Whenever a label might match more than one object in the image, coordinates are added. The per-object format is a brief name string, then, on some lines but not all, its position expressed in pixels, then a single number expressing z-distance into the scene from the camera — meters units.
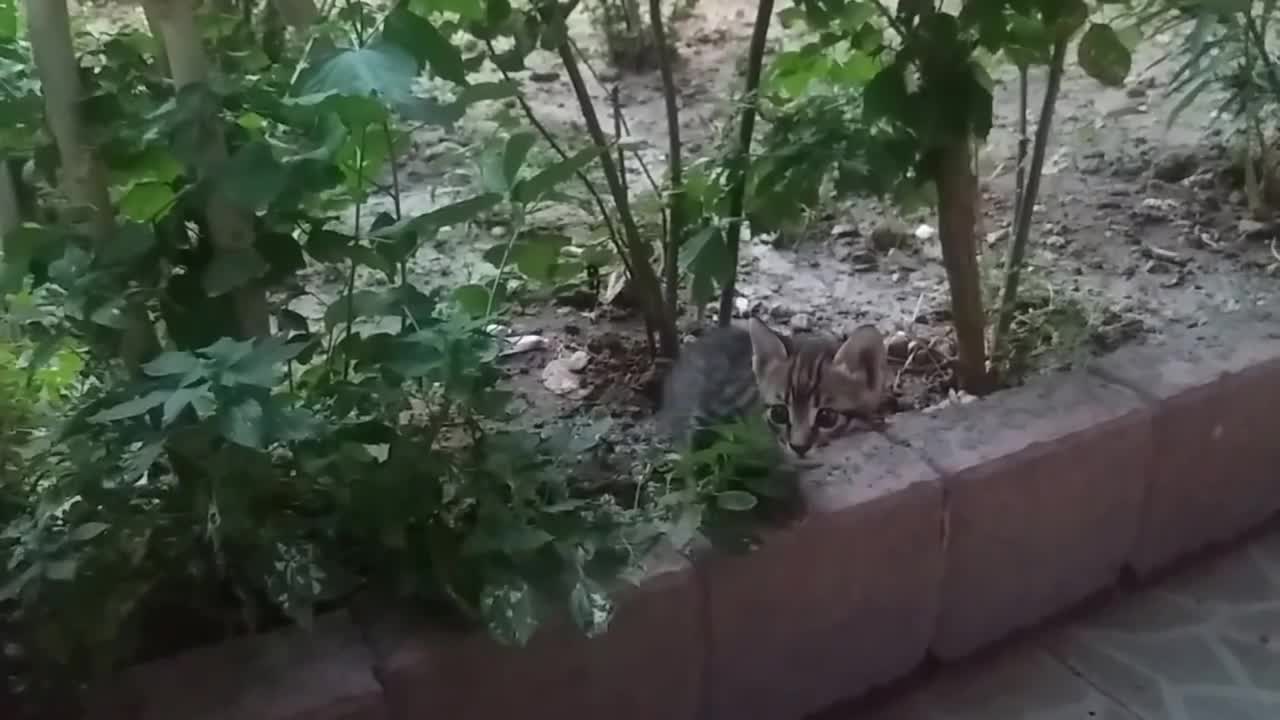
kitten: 1.60
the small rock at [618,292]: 2.05
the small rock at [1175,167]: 2.40
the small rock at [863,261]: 2.19
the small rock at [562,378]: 1.85
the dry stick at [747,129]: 1.61
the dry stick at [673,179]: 1.65
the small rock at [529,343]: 1.93
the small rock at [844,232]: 2.27
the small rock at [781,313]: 2.07
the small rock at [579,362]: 1.90
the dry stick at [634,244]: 1.60
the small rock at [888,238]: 2.24
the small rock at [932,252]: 2.21
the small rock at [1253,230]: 2.20
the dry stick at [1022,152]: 1.83
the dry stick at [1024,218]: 1.74
